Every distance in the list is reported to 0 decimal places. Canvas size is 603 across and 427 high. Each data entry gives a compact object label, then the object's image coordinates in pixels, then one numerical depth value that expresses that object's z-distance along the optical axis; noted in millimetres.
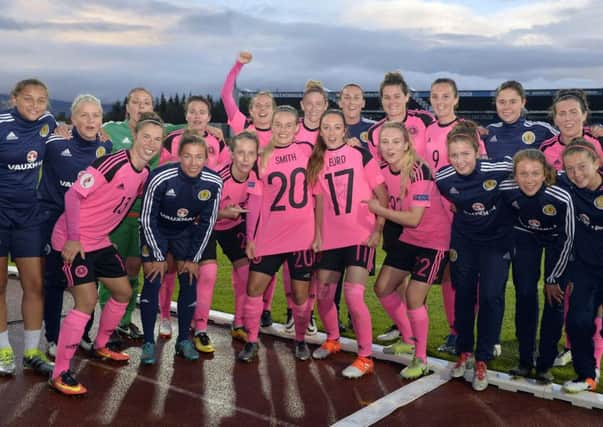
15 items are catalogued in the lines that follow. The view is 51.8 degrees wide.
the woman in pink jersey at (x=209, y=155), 5613
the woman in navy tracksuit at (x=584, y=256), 4359
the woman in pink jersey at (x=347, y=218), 5051
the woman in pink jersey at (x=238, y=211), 5230
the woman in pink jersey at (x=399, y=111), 6023
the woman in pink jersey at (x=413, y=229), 4922
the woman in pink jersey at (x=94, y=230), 4543
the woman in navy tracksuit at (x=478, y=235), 4680
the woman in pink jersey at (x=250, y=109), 6328
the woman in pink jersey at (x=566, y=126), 5285
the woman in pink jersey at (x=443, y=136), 5707
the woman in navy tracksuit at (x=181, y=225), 4898
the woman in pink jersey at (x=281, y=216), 5180
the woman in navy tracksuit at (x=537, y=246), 4469
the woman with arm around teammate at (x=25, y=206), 4695
